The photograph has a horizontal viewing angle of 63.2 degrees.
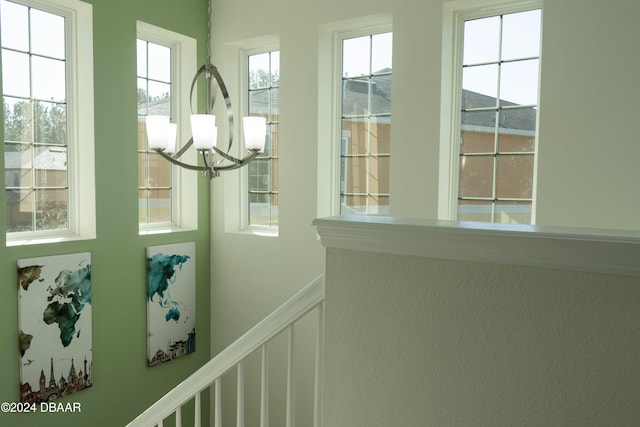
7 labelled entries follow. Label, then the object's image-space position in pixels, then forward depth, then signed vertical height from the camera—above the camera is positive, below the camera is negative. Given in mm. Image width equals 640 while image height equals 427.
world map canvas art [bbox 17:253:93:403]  3289 -1016
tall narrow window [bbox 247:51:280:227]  4438 +305
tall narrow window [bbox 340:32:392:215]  3902 +396
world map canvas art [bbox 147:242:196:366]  4109 -1054
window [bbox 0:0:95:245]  3355 +351
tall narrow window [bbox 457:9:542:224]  3318 +404
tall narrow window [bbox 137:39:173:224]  4156 +332
